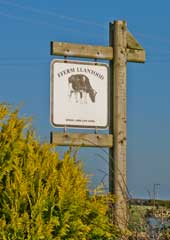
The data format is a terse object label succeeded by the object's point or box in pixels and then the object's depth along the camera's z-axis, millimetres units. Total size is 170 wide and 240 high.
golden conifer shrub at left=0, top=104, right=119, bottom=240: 12583
